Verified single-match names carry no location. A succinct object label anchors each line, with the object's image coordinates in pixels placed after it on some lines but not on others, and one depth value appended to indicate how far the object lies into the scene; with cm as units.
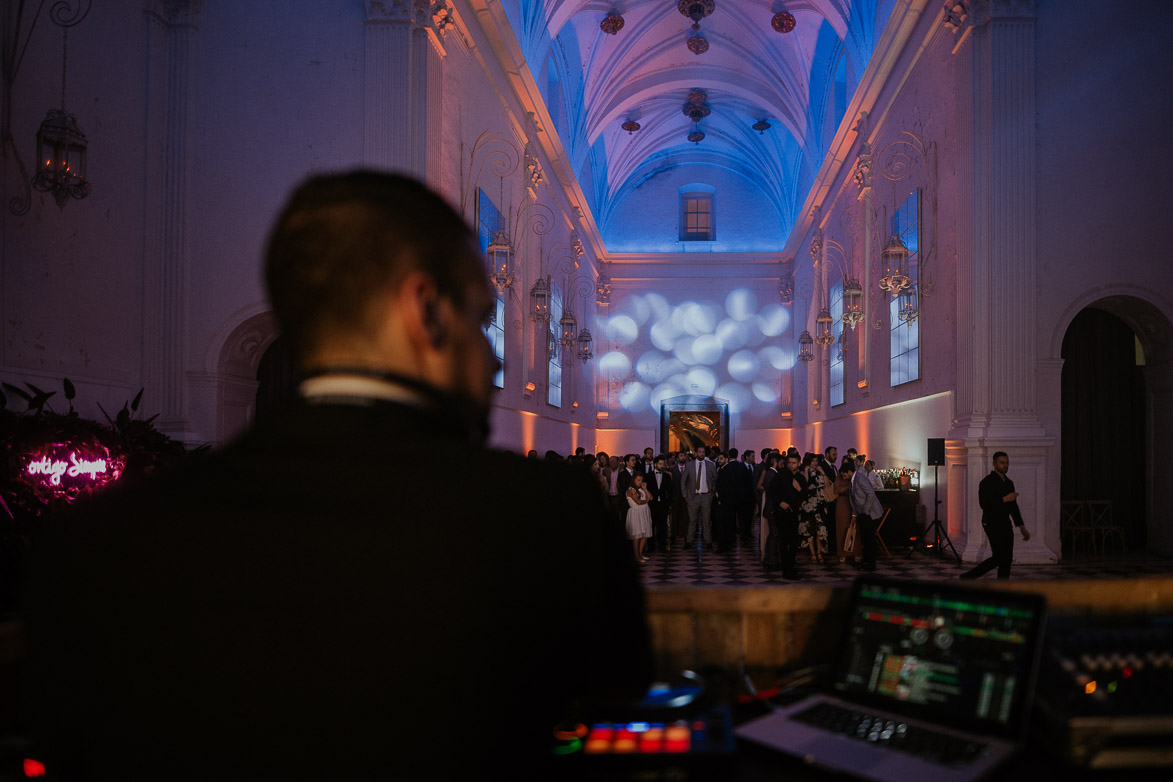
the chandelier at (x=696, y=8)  1763
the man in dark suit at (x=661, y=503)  1205
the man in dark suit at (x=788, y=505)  906
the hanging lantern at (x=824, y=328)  1672
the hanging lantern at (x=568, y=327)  1546
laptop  145
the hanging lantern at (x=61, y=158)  609
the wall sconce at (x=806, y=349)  1966
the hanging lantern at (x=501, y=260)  1030
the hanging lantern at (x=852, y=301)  1355
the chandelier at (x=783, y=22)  1738
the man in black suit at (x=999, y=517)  678
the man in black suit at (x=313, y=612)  83
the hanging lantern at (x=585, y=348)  1891
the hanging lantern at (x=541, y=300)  1315
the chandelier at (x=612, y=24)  1759
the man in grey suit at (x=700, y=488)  1200
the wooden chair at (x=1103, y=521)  962
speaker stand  1013
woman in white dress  1021
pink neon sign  594
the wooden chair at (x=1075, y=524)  970
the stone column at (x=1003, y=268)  923
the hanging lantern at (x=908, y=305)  1052
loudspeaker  976
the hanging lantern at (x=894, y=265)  989
